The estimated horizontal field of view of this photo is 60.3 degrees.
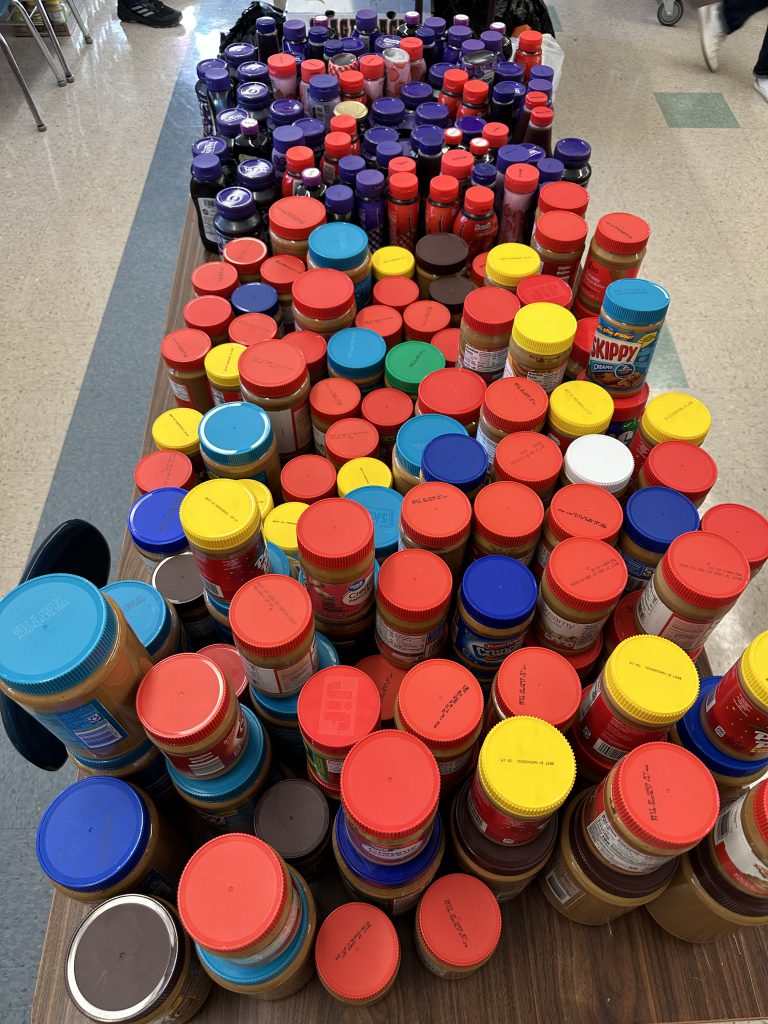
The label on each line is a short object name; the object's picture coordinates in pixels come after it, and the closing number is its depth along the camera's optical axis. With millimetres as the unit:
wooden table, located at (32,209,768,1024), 748
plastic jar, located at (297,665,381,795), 717
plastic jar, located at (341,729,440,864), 634
